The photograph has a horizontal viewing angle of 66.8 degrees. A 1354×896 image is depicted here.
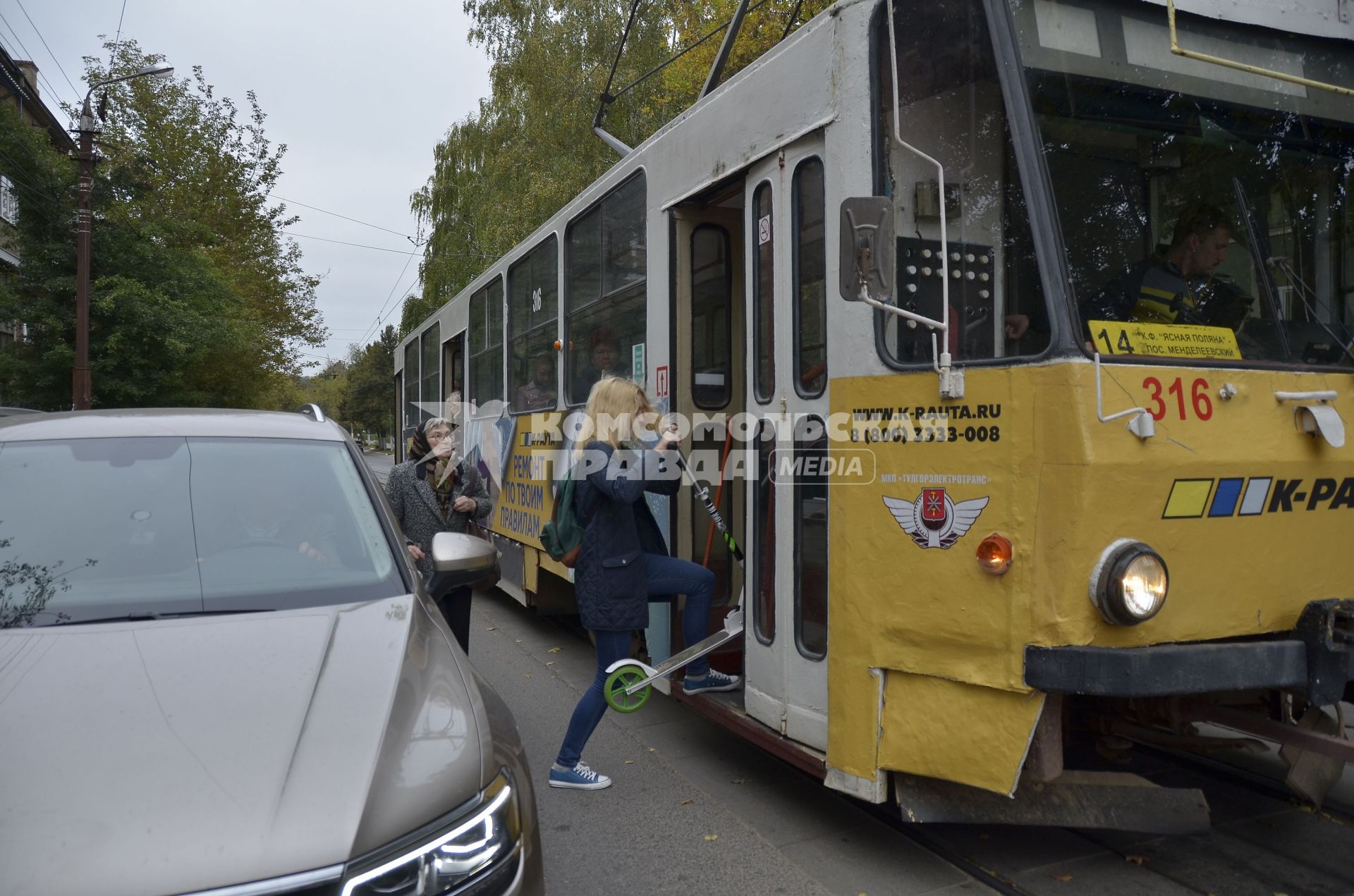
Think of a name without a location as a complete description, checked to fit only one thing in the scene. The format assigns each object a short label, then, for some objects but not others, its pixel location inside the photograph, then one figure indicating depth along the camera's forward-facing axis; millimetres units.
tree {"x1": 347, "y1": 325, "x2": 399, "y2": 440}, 85688
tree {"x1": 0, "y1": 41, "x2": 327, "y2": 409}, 22375
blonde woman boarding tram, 4457
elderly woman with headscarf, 5625
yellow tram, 3184
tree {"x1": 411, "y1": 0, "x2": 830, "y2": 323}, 20125
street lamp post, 19250
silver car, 1999
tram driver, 3393
